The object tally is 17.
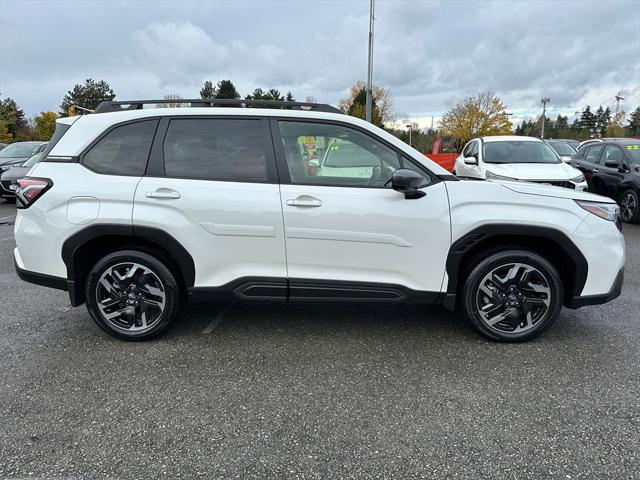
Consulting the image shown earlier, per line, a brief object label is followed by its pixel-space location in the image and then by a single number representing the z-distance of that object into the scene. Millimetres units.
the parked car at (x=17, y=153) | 12250
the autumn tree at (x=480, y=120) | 41188
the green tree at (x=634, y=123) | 65562
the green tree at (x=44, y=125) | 53034
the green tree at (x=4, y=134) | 45531
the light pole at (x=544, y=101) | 63281
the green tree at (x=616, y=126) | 59300
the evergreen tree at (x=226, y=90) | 66500
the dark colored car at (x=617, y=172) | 8781
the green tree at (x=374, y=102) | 50844
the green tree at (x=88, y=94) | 73675
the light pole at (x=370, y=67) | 15727
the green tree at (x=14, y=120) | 48491
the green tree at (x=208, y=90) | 78875
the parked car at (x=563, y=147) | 14655
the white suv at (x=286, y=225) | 3326
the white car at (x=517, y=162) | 7748
